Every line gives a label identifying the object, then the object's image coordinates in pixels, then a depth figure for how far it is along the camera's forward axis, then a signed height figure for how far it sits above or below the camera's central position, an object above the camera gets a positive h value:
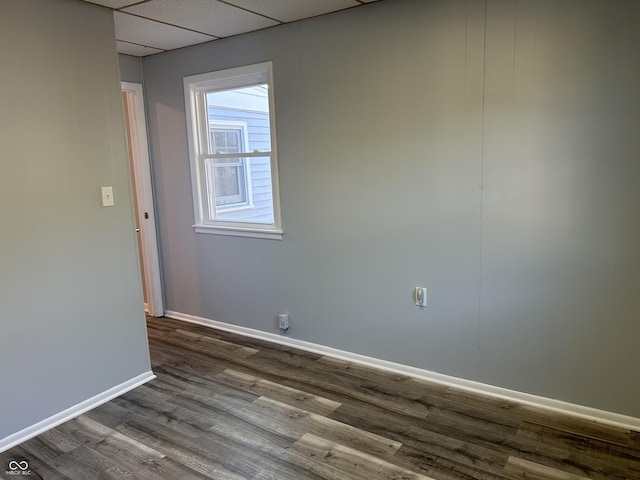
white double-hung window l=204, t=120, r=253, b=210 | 3.73 +0.20
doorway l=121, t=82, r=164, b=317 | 4.08 -0.09
